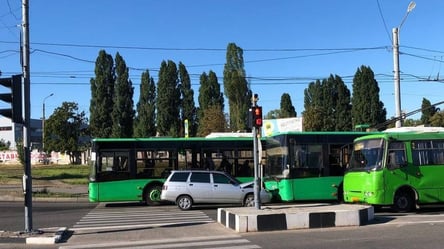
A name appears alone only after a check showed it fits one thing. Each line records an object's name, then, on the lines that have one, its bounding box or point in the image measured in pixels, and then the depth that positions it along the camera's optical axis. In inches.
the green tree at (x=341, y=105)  3112.7
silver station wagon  832.9
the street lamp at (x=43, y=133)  3005.7
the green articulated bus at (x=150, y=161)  906.7
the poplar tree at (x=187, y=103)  2942.9
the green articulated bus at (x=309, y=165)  846.5
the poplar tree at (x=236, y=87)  2805.1
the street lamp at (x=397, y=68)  1103.6
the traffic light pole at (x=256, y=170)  615.5
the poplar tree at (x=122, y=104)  2758.4
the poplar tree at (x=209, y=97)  2908.5
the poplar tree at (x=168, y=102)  2849.4
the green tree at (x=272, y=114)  4052.4
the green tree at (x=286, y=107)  3639.0
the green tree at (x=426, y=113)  4224.2
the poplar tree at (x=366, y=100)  2851.9
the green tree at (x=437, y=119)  3690.9
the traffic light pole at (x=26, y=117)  529.7
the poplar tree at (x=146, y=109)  2874.0
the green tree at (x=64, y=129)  3430.1
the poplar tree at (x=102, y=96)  2768.2
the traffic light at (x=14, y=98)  528.4
